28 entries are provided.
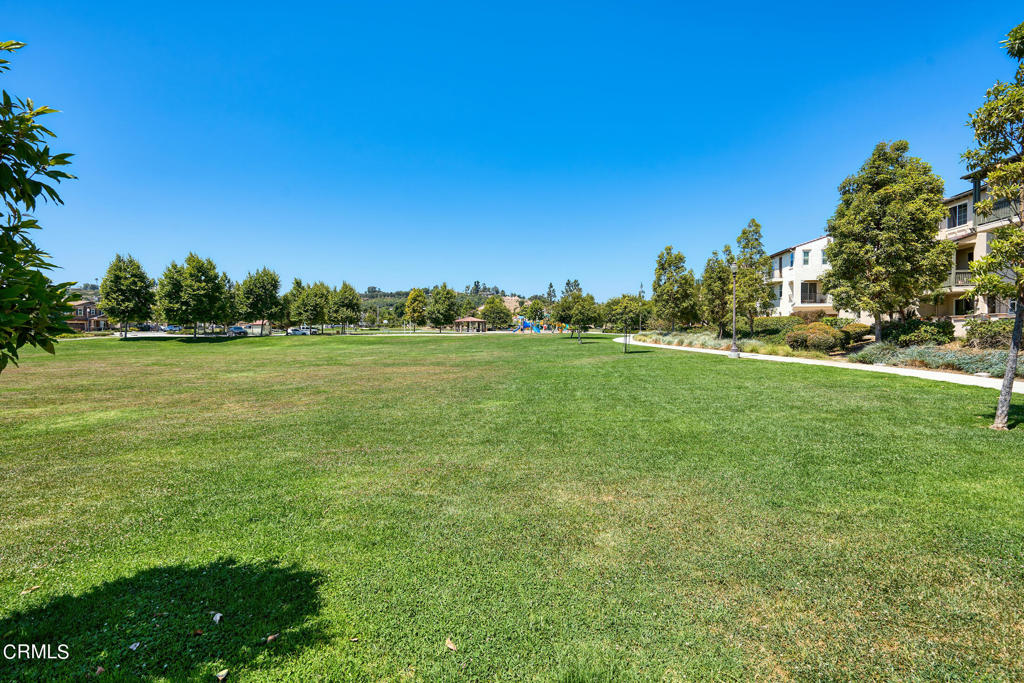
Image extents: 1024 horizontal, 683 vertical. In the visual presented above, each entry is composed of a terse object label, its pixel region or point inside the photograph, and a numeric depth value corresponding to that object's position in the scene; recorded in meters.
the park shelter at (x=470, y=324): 93.13
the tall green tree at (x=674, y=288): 42.16
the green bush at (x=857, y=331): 27.03
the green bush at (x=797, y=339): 26.20
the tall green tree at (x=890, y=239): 21.28
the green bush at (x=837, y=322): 31.75
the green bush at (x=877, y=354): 19.69
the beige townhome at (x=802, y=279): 42.41
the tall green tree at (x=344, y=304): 70.81
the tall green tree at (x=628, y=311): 43.98
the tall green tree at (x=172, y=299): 47.59
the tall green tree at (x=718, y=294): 37.97
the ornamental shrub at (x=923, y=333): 20.48
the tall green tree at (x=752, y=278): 37.09
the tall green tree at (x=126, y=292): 46.41
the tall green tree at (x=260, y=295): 59.81
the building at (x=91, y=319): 94.38
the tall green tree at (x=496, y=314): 92.62
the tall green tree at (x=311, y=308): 68.94
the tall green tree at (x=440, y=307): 70.44
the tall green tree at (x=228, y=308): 52.78
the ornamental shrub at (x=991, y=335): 18.25
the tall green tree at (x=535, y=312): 111.00
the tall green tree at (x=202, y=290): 48.47
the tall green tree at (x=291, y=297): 74.88
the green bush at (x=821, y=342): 24.77
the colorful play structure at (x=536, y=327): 101.62
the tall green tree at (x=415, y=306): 80.17
